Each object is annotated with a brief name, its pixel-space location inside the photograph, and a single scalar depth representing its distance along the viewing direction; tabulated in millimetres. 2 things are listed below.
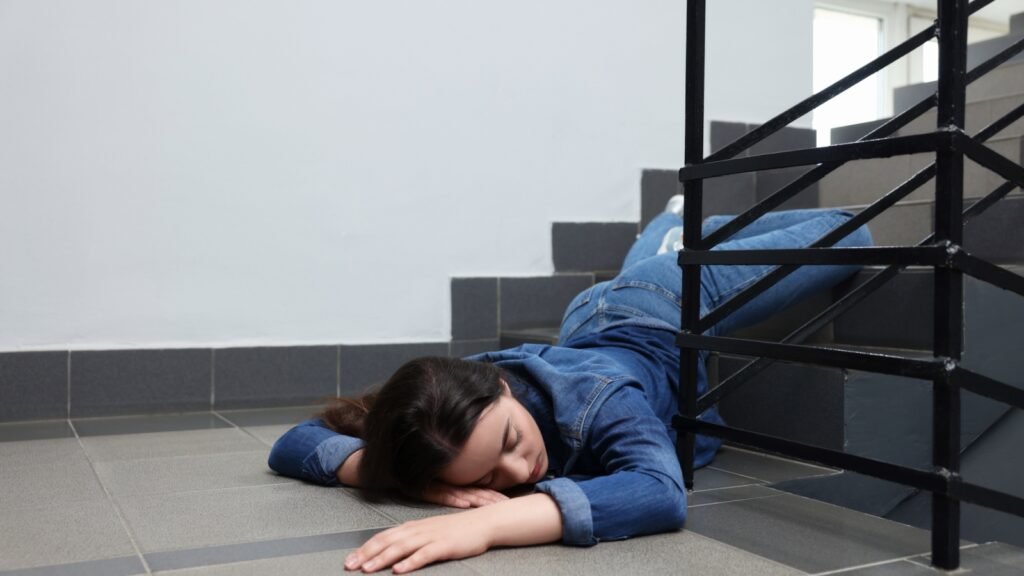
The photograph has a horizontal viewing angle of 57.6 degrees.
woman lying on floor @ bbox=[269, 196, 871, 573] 1249
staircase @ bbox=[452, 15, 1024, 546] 1803
